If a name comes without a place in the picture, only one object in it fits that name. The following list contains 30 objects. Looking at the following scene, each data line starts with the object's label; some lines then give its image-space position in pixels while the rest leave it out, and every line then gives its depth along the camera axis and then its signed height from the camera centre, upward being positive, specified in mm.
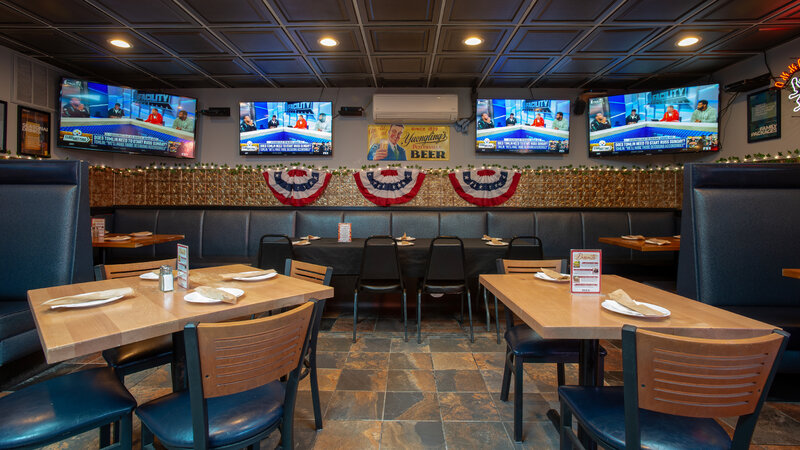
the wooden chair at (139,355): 1629 -641
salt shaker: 1602 -264
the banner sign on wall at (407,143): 5715 +1318
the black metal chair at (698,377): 891 -404
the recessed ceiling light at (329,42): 4027 +2112
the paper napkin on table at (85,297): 1322 -296
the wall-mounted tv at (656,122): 4785 +1475
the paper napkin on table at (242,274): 1884 -284
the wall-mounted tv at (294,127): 5516 +1514
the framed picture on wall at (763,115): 4168 +1342
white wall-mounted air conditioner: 5402 +1813
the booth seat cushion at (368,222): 5133 +16
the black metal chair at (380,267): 3244 -412
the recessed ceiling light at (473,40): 3961 +2095
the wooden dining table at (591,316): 1146 -336
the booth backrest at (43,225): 2387 -19
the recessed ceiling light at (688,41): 3965 +2099
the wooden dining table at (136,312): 1015 -327
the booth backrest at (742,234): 2379 -68
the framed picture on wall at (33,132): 4283 +1139
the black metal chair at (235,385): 972 -485
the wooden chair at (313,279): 1772 -334
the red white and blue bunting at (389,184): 5461 +613
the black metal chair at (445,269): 3189 -429
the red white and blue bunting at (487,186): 5480 +588
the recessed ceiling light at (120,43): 4035 +2098
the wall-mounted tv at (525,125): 5422 +1540
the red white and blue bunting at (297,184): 5480 +612
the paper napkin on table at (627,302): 1269 -305
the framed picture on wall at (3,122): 4078 +1167
